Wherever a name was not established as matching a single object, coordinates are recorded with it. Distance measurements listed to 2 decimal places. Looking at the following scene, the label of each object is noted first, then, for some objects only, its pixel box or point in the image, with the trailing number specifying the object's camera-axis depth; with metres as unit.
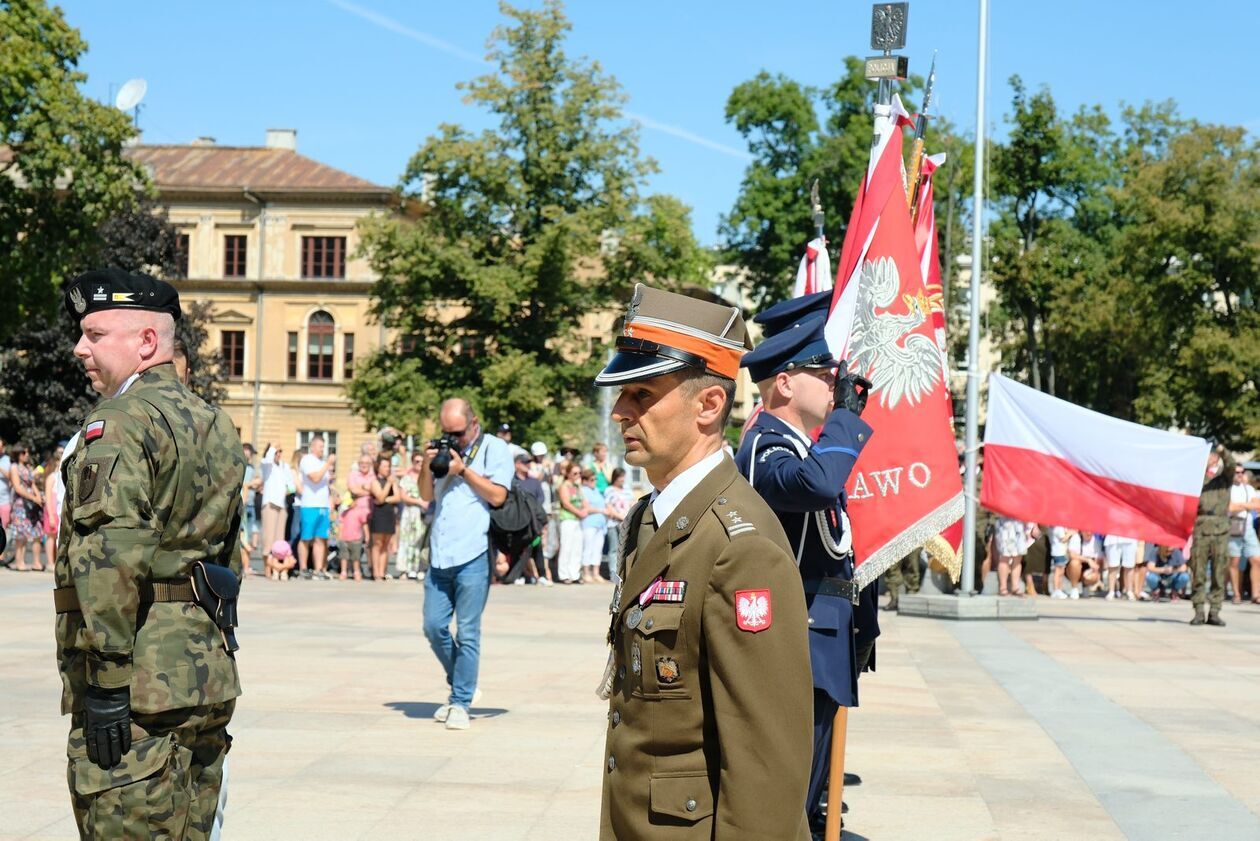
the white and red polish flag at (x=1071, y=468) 15.18
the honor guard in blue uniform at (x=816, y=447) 5.45
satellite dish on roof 41.22
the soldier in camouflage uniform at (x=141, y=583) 4.12
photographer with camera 9.65
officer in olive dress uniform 3.16
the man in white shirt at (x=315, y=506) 23.27
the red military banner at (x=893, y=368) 7.80
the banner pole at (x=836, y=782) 5.94
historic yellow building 69.25
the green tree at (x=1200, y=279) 49.12
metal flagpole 19.58
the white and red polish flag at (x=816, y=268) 11.31
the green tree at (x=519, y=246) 52.00
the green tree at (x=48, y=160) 37.06
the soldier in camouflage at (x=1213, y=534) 19.62
